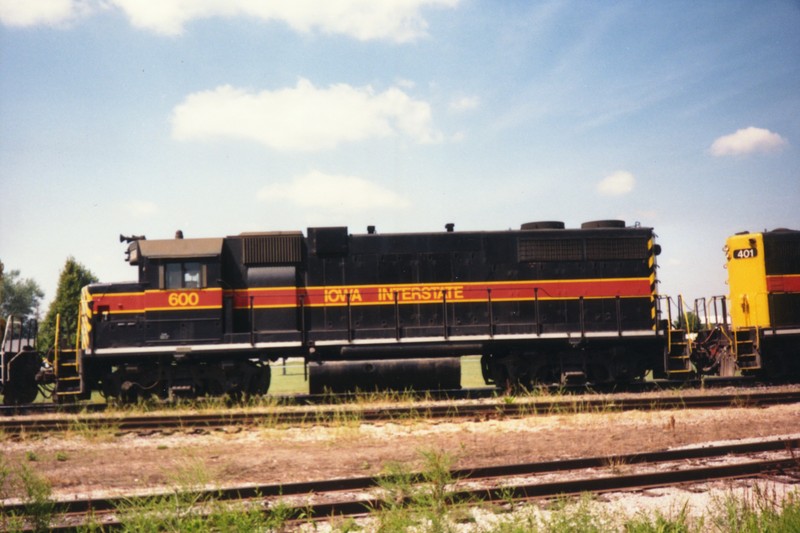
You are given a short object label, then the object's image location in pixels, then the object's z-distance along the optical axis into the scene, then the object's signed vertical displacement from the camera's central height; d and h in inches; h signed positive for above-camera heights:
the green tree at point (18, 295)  2908.5 +173.7
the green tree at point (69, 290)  1844.2 +118.7
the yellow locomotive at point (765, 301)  502.9 +0.6
